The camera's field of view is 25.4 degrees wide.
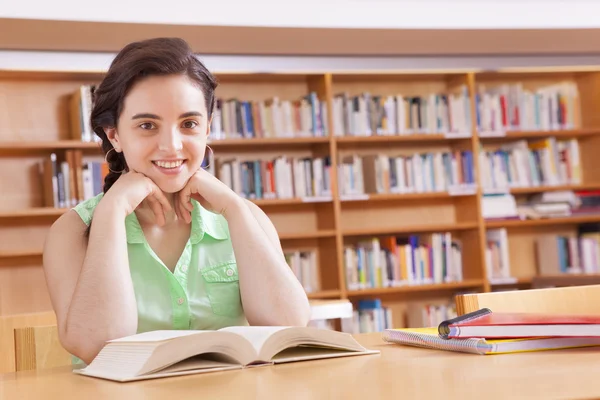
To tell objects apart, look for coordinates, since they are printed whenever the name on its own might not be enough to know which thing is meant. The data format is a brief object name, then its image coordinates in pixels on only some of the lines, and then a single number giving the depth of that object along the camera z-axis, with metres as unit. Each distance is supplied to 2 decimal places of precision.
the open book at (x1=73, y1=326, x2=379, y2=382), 1.53
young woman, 1.86
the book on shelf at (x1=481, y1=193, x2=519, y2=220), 5.55
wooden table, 1.37
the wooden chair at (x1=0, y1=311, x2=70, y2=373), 2.02
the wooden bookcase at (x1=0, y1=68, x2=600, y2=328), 4.55
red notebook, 1.58
